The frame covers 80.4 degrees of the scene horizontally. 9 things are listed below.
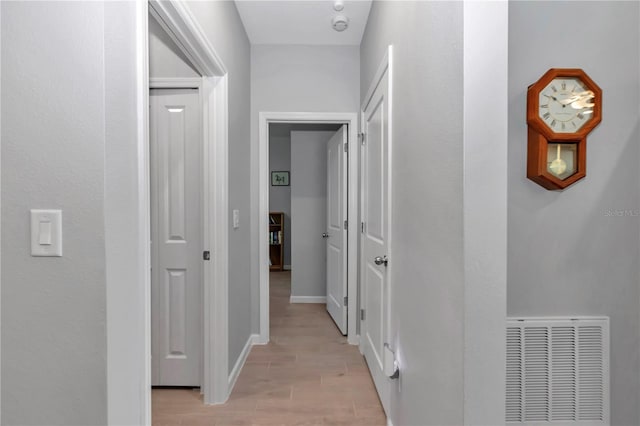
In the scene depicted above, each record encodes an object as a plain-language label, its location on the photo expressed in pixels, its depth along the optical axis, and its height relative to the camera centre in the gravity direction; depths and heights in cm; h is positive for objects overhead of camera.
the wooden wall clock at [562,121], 158 +37
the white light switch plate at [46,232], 103 -7
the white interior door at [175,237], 246 -19
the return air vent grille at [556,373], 157 -69
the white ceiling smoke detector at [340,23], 283 +140
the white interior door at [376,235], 219 -18
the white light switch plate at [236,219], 264 -8
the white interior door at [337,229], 350 -22
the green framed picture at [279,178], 728 +58
